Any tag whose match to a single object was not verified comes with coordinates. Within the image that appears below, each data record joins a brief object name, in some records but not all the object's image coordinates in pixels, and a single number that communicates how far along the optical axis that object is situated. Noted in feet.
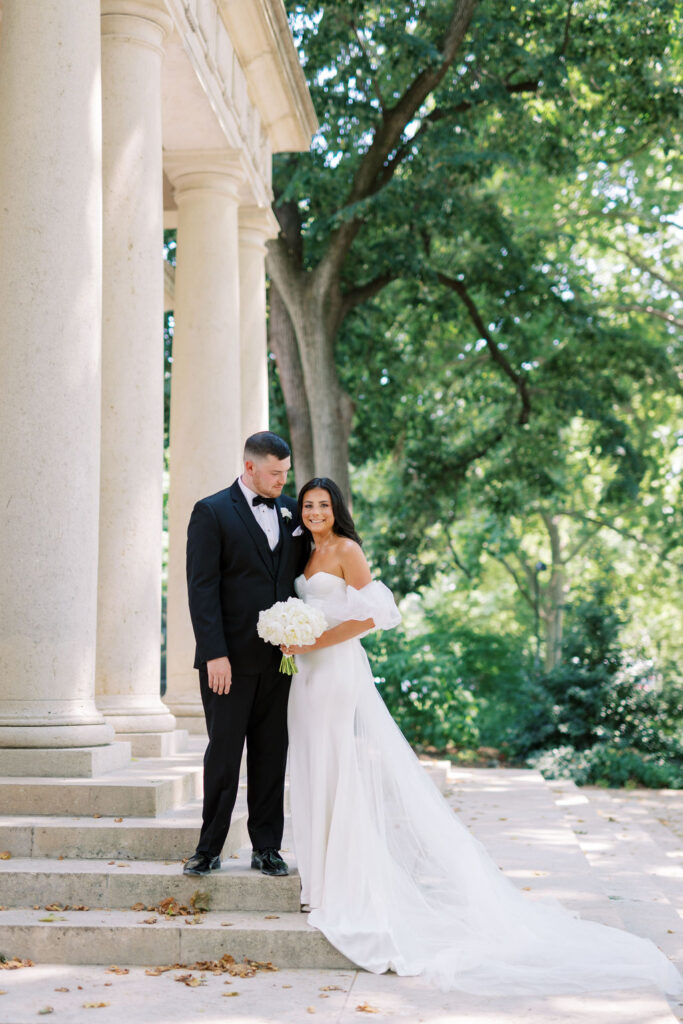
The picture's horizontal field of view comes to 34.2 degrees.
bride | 23.18
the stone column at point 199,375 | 45.09
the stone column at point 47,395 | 28.02
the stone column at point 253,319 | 53.93
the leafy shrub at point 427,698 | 75.66
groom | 24.72
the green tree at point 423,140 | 68.08
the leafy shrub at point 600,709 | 75.92
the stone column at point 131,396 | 33.94
